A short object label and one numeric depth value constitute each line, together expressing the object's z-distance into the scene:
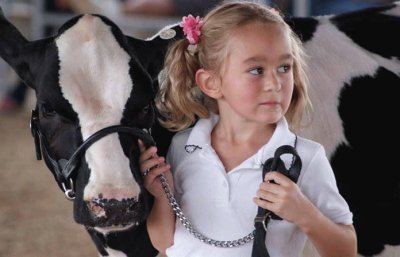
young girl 6.43
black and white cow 6.49
